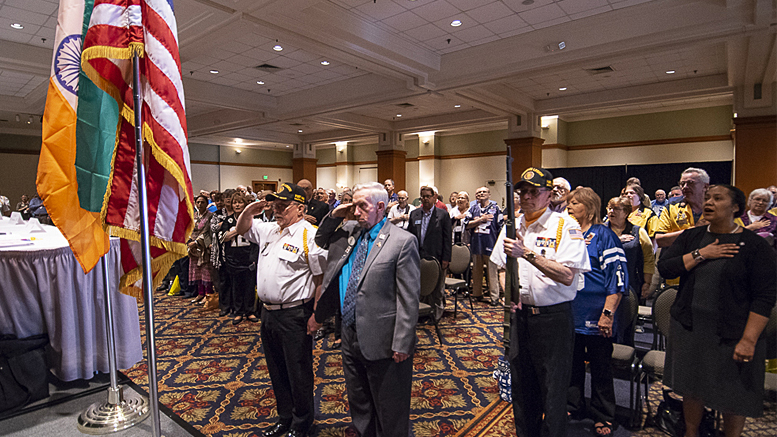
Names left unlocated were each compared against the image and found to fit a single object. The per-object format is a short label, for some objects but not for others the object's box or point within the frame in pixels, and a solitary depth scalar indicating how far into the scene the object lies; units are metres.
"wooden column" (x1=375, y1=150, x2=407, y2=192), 15.66
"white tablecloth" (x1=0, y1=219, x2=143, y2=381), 3.17
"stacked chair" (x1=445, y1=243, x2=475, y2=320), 6.02
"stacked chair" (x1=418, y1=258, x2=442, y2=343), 4.37
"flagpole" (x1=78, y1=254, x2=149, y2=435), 2.77
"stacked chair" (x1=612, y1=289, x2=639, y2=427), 2.91
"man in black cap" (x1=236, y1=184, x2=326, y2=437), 2.71
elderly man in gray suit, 2.18
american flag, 1.88
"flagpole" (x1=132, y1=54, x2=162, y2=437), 1.76
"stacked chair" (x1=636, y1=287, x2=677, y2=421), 2.83
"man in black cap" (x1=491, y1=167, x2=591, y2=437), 2.38
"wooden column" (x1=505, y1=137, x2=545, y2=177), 12.14
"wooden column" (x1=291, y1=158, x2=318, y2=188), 19.36
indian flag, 2.31
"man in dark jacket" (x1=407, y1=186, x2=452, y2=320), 5.76
